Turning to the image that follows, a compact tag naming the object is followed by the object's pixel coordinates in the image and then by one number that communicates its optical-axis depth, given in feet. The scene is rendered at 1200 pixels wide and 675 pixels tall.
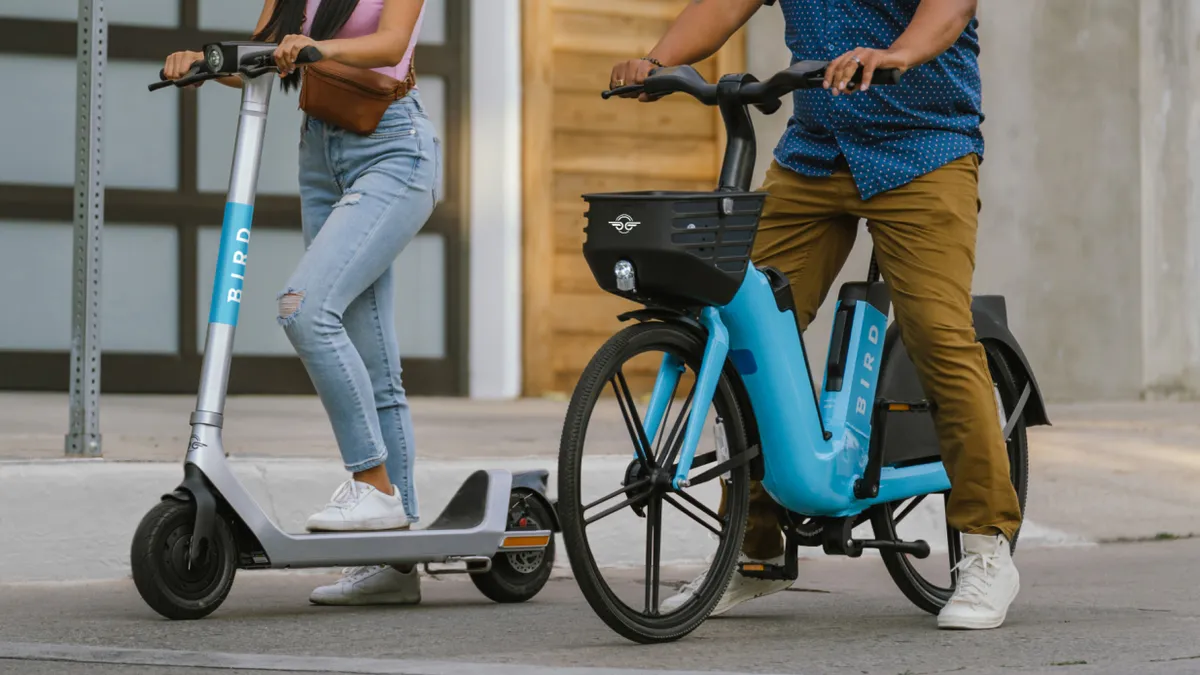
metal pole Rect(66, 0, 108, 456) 33.22
